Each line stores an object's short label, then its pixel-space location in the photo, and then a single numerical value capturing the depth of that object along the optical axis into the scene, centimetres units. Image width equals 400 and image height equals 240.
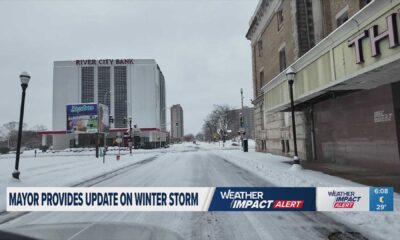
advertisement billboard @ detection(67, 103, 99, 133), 6095
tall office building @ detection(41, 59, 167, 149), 9719
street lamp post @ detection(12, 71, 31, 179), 1378
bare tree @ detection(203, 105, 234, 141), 8950
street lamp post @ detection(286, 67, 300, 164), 1625
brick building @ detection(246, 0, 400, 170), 1006
